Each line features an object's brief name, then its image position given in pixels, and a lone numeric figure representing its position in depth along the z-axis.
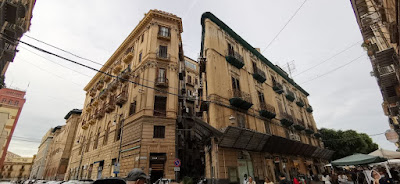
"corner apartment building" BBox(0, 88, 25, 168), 40.06
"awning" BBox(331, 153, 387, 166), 11.14
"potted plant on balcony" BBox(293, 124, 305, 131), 25.00
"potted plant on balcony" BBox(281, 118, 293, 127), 22.24
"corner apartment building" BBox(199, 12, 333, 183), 14.59
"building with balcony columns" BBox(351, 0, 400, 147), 8.34
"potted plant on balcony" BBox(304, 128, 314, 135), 28.00
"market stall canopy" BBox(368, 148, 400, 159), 12.87
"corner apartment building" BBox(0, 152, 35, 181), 73.25
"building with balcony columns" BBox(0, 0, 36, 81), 10.40
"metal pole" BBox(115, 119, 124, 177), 19.39
